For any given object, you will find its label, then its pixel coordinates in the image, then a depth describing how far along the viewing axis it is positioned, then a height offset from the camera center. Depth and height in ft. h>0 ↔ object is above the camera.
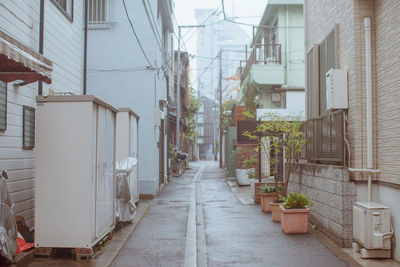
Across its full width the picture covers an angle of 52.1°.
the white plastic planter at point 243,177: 58.34 -4.09
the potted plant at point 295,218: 26.71 -4.54
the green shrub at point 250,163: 56.13 -2.01
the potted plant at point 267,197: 35.83 -4.27
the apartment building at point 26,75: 17.83 +3.45
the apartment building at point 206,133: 256.93 +9.87
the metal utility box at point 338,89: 23.90 +3.49
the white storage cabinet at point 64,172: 19.49 -1.15
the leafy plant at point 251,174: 52.85 -3.32
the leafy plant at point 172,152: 75.07 -0.70
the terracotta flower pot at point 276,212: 31.19 -4.85
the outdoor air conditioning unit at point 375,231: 19.93 -4.04
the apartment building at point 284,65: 57.21 +11.70
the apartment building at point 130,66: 46.55 +9.45
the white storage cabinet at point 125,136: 34.81 +1.03
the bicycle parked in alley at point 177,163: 73.95 -2.77
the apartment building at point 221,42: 274.85 +87.32
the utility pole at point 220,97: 101.16 +13.50
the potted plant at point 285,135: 31.07 +1.03
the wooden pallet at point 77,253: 19.53 -5.02
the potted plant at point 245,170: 56.13 -3.10
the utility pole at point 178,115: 76.63 +6.25
